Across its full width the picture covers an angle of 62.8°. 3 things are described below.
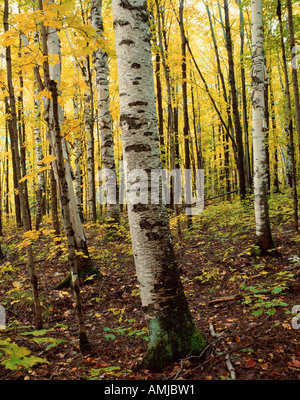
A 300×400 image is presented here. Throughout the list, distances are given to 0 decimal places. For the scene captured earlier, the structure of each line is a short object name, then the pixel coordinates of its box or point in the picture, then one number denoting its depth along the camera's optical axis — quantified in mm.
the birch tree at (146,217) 2315
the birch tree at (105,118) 7801
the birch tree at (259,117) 4796
